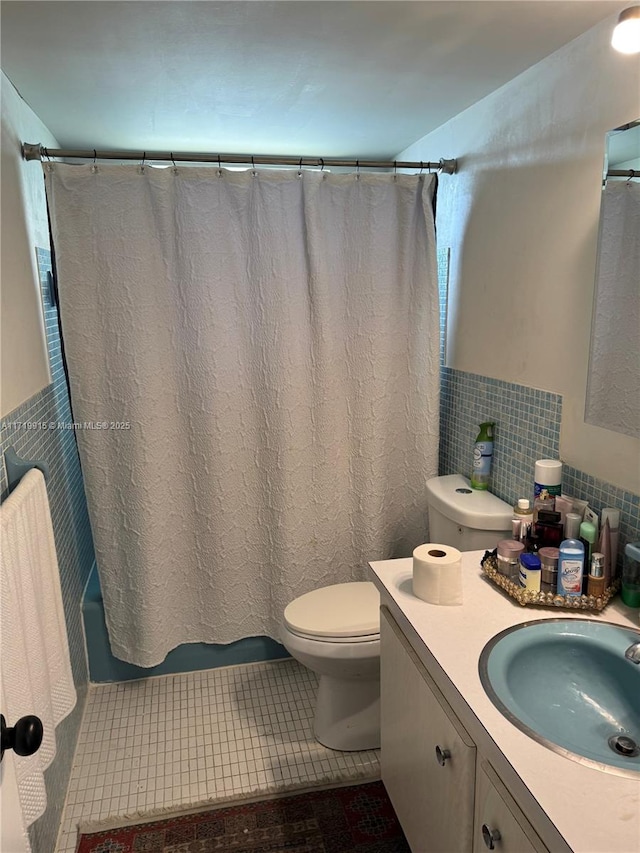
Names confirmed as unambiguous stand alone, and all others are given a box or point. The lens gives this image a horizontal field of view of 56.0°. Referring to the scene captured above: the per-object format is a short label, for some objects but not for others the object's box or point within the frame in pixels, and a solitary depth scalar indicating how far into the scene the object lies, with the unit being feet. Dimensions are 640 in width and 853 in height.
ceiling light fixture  3.86
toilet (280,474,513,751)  6.15
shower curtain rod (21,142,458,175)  6.19
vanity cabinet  3.24
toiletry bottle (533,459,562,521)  5.15
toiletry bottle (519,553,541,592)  4.53
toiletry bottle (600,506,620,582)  4.49
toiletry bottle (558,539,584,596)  4.42
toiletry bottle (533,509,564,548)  4.84
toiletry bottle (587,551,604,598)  4.42
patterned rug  5.52
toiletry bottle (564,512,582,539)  4.77
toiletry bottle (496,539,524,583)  4.78
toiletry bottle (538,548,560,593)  4.58
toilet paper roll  4.49
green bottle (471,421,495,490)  6.68
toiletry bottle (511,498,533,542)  5.04
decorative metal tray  4.37
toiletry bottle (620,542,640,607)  4.34
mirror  4.44
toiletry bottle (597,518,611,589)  4.47
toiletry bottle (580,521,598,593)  4.59
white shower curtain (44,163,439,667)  6.75
